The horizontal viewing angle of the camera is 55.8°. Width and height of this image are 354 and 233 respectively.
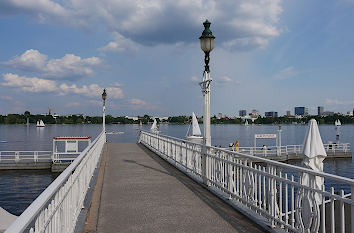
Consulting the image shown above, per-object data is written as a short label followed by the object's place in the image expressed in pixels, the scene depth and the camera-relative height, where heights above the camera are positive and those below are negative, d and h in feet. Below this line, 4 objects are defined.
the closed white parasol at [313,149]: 29.27 -2.54
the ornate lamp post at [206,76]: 32.89 +4.53
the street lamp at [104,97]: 97.92 +7.14
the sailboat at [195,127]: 180.38 -3.31
